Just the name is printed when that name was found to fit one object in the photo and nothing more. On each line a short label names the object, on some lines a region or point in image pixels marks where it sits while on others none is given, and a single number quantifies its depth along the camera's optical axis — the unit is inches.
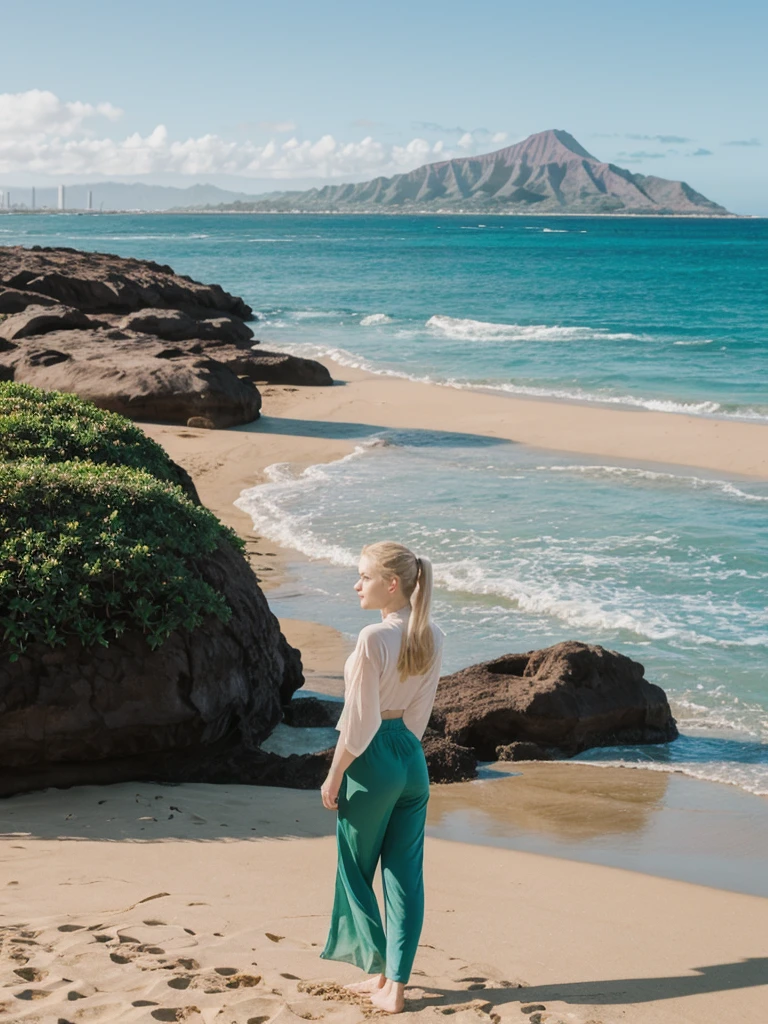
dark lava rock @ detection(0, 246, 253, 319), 1246.9
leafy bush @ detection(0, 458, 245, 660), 249.6
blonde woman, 163.5
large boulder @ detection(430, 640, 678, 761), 310.3
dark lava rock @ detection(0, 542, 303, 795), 248.4
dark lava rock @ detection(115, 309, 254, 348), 1065.5
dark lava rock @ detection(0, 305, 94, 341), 919.0
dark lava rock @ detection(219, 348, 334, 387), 991.0
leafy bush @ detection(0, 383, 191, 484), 314.5
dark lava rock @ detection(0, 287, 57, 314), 1055.0
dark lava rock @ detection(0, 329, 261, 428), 773.3
